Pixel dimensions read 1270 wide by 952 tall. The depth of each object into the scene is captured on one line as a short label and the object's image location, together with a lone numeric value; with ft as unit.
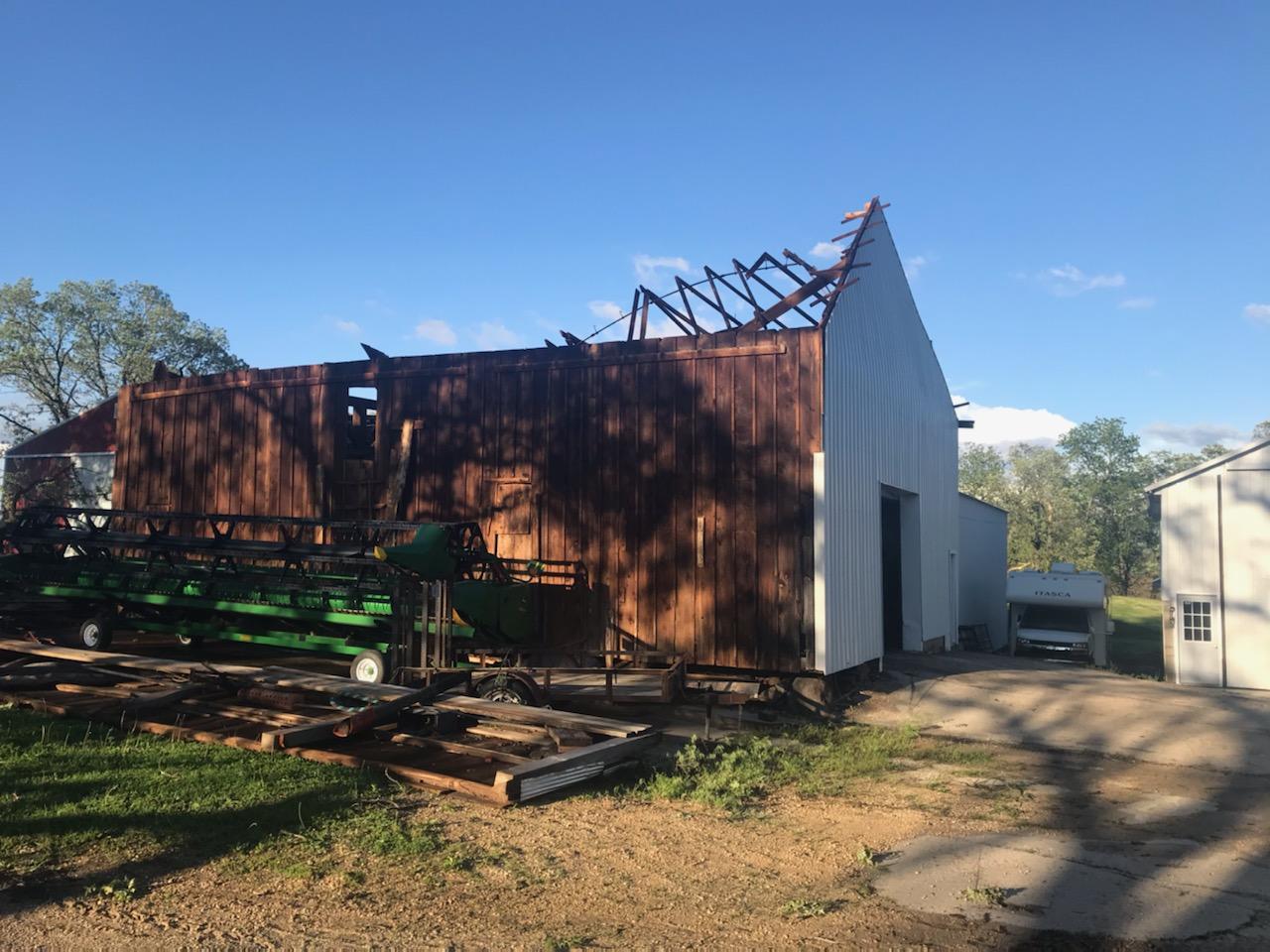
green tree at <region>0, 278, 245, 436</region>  136.98
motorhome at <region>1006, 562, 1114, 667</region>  77.97
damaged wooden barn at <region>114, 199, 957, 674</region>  41.32
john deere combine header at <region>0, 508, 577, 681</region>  34.42
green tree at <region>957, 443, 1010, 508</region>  200.34
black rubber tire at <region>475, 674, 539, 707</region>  32.30
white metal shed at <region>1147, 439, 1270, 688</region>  57.11
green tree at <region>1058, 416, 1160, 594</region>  188.24
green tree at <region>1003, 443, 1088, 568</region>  178.91
